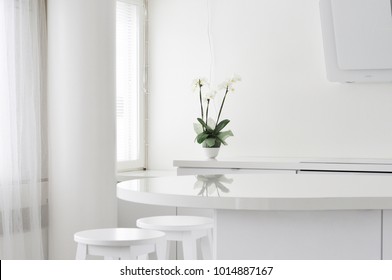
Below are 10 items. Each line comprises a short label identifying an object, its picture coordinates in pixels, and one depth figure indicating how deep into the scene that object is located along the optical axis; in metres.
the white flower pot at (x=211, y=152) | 4.68
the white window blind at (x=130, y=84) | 5.19
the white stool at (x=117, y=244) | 2.83
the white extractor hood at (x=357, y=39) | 4.26
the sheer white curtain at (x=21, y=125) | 3.99
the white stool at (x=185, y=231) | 3.17
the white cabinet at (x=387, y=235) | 2.08
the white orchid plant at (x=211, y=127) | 4.69
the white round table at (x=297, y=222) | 2.02
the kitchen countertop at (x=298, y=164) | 4.04
